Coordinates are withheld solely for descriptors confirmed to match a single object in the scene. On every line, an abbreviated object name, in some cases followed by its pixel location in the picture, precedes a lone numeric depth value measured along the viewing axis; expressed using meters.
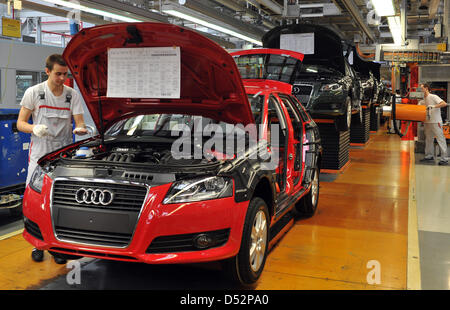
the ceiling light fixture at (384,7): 7.03
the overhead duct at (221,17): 8.59
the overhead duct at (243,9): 10.06
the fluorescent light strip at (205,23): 8.09
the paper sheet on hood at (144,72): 3.34
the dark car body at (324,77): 7.26
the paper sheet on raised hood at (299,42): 7.58
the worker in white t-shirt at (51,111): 3.72
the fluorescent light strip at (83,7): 6.66
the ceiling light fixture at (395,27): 9.03
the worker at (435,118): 9.77
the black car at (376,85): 13.45
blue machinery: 4.89
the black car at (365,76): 10.97
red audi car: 2.76
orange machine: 5.78
